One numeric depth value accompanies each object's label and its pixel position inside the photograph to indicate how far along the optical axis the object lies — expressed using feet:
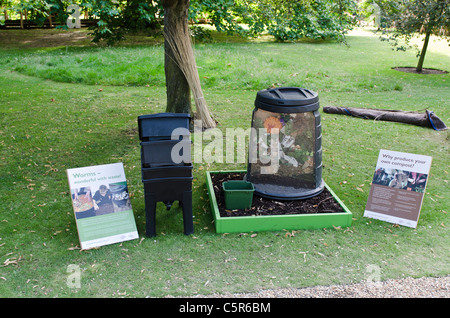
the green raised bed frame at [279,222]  11.71
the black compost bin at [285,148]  12.62
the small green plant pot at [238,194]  12.12
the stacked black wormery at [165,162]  10.77
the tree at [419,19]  32.48
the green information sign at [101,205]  11.00
